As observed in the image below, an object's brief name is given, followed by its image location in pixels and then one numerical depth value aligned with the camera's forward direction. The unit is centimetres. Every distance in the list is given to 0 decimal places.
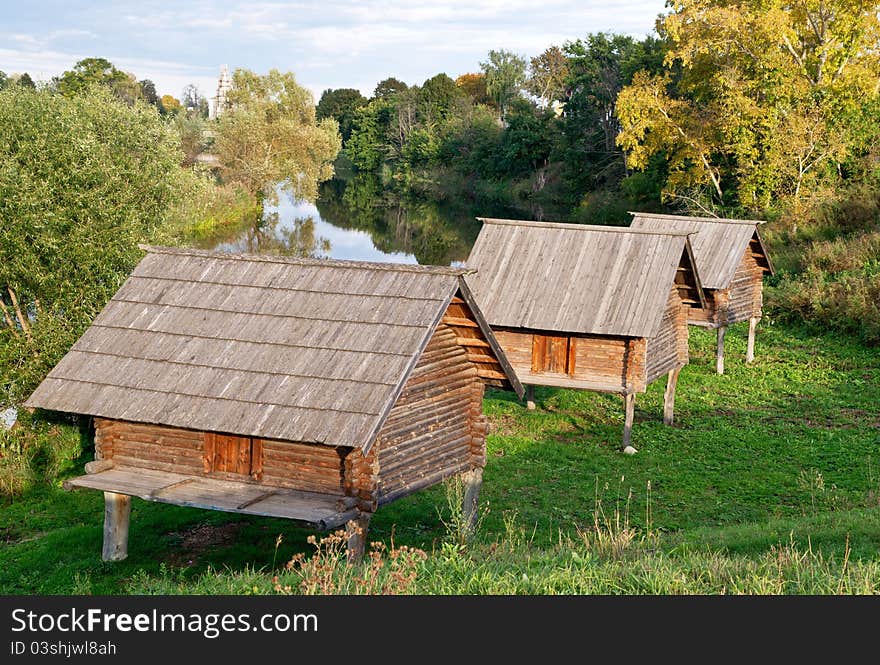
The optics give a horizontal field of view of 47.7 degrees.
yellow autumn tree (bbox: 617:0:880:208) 3966
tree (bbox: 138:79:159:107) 14300
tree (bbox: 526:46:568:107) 9175
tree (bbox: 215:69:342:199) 5388
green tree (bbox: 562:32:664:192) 6134
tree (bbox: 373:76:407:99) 11981
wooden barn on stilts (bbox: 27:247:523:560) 1189
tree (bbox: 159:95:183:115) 17279
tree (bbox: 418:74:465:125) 9731
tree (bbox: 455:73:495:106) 10956
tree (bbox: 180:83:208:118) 18609
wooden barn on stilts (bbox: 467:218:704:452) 1955
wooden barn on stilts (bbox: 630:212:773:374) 2573
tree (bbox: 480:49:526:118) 9900
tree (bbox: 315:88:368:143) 12119
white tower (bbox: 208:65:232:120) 5819
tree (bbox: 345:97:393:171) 10488
